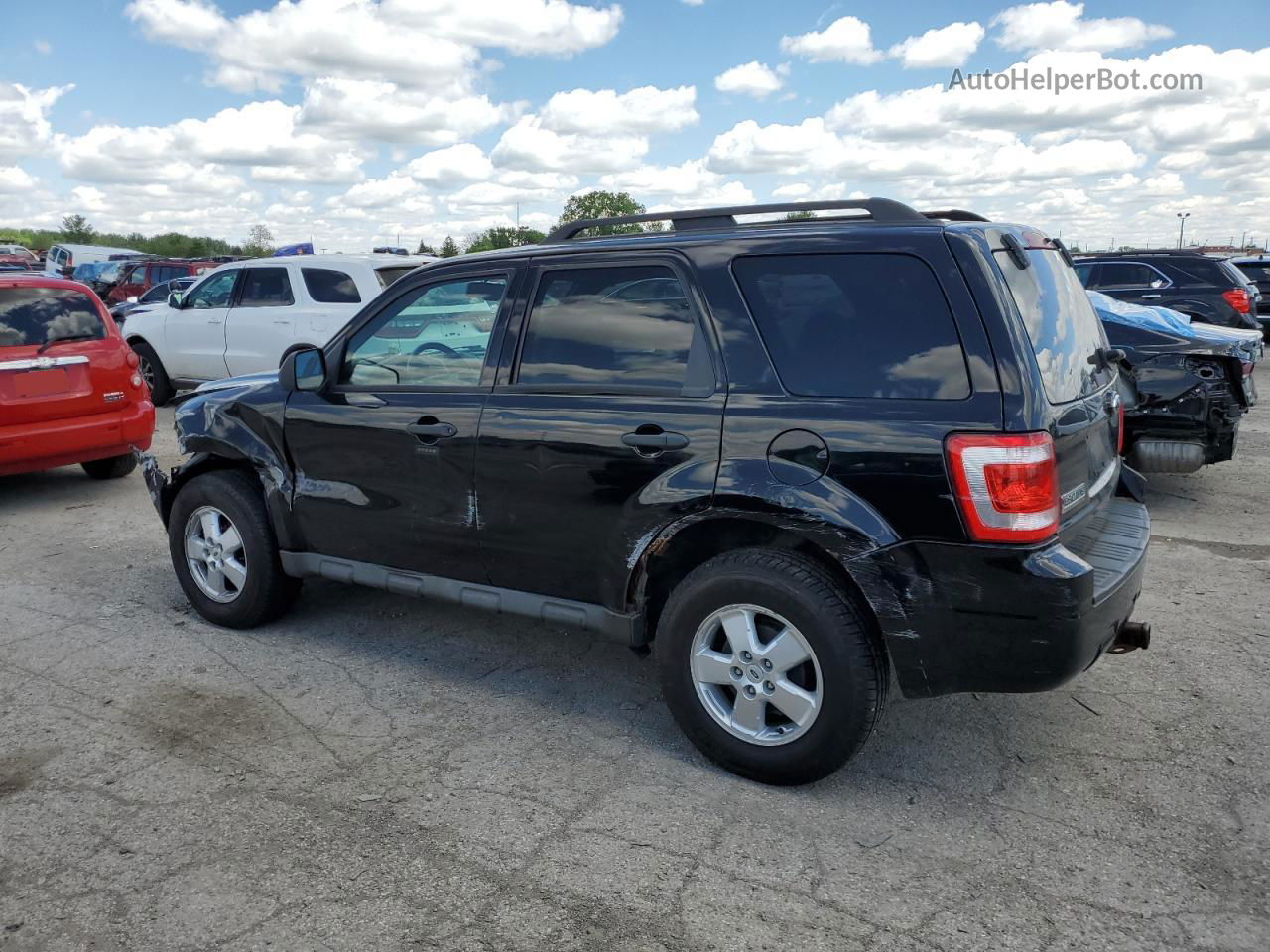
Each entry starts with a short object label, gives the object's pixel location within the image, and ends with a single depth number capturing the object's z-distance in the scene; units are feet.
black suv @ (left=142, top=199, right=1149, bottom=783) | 10.36
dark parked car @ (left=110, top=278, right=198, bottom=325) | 60.44
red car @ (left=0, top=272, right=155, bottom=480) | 24.26
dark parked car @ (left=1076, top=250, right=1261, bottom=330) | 44.16
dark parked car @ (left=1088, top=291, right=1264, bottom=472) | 23.44
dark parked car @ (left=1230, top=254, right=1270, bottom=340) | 62.03
